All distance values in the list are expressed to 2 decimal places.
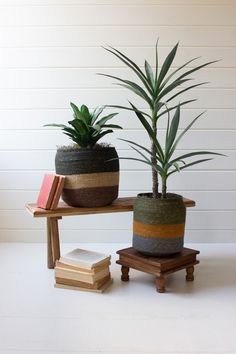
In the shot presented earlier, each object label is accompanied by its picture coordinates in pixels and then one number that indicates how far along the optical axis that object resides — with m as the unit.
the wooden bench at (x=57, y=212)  2.28
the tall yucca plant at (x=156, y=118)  2.14
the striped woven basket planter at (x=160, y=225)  2.12
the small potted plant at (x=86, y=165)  2.32
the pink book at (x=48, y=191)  2.28
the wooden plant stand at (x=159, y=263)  2.08
